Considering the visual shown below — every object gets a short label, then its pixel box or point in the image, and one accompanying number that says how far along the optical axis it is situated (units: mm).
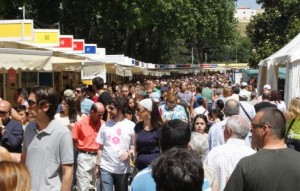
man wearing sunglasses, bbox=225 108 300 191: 4148
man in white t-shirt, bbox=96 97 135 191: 7719
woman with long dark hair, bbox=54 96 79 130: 9508
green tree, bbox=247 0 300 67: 35259
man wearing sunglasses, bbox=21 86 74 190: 5074
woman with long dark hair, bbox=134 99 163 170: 6969
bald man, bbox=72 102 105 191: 8836
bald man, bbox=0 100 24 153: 7023
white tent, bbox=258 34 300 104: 14734
